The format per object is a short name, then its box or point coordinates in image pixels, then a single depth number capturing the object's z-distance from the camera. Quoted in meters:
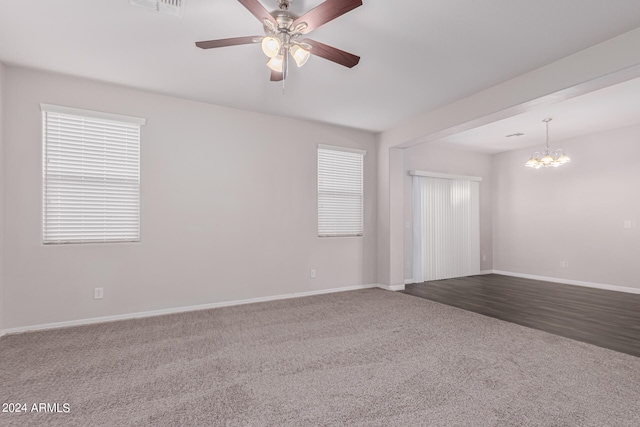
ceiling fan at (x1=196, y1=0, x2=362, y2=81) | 1.95
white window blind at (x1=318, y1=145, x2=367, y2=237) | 5.22
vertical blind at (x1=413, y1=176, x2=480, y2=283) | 6.25
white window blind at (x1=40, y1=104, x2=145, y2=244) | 3.47
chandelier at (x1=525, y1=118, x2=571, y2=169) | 5.24
